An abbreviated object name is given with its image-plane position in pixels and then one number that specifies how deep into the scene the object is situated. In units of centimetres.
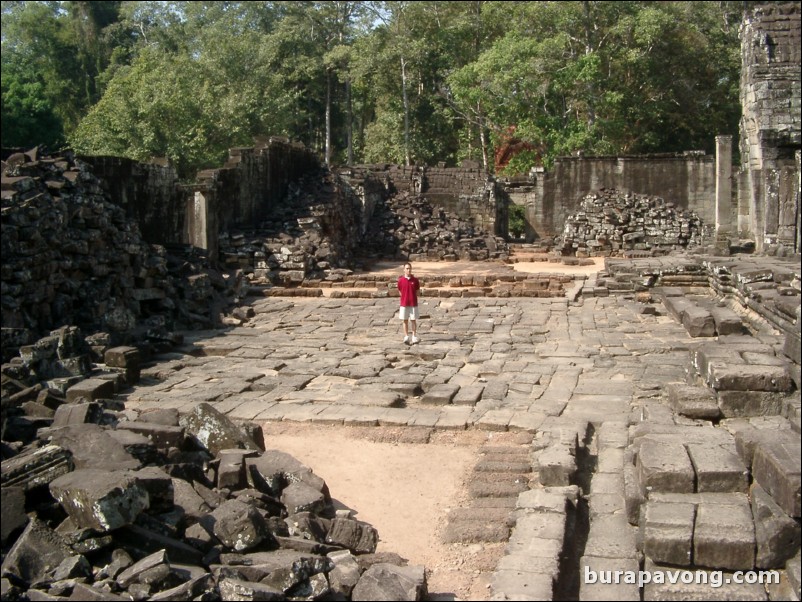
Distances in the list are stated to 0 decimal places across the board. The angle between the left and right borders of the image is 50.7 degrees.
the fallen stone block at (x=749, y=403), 671
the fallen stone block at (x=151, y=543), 480
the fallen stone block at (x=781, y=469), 452
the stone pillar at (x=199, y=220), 1809
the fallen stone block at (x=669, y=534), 464
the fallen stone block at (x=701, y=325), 1180
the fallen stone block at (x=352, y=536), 552
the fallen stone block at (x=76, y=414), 683
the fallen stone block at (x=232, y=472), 599
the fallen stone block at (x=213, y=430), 688
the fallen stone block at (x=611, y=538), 504
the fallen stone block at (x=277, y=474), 615
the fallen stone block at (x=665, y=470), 521
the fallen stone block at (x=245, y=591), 439
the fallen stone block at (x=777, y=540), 455
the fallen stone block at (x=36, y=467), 510
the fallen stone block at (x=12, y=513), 471
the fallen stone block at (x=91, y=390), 859
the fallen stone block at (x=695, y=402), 685
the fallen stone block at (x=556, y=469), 636
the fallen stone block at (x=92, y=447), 549
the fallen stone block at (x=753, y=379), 666
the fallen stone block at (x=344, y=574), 473
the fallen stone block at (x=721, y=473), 512
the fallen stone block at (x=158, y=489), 514
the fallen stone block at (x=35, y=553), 448
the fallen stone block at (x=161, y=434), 645
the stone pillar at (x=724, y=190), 1859
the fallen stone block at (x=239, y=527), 504
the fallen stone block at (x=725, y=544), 456
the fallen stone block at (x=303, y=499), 580
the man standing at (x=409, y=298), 1216
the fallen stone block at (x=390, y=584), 456
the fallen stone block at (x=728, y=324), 1082
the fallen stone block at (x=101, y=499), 473
